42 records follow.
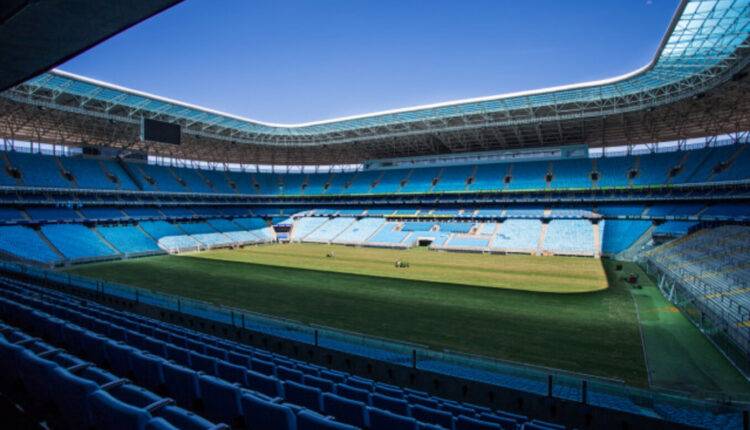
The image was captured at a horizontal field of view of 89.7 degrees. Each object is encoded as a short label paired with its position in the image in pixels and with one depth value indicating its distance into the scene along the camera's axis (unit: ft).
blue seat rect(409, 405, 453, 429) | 17.04
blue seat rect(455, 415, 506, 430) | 15.81
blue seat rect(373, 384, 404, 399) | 21.60
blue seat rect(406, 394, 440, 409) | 20.44
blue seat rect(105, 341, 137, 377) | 19.63
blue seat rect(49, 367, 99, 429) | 12.26
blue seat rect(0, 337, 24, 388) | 16.03
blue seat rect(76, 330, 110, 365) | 20.98
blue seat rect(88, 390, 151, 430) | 10.14
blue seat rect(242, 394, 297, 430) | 12.26
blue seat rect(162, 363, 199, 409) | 16.66
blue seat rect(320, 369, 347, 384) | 23.70
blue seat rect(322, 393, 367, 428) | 15.33
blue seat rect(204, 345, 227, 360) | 24.50
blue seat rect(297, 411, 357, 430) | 11.22
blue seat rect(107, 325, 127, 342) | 25.66
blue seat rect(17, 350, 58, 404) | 13.92
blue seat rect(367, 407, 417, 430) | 14.29
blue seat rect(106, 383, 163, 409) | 12.76
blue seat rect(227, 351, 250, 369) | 23.45
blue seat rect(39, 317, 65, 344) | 24.13
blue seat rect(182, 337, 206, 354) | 25.52
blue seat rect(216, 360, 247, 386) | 19.43
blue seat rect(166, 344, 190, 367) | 22.07
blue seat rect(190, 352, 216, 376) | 20.75
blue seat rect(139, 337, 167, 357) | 23.27
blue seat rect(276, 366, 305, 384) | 21.54
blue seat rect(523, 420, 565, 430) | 16.80
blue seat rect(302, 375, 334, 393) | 20.59
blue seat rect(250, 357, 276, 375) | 22.63
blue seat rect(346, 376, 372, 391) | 22.69
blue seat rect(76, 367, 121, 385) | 14.87
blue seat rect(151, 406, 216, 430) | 10.87
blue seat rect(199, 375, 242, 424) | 14.76
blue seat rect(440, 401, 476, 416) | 19.69
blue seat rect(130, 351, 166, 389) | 18.15
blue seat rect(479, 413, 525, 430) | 17.95
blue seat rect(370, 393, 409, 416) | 17.67
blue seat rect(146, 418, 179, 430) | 9.61
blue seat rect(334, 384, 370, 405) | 19.13
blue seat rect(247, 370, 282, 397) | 17.89
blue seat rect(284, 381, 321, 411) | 16.96
